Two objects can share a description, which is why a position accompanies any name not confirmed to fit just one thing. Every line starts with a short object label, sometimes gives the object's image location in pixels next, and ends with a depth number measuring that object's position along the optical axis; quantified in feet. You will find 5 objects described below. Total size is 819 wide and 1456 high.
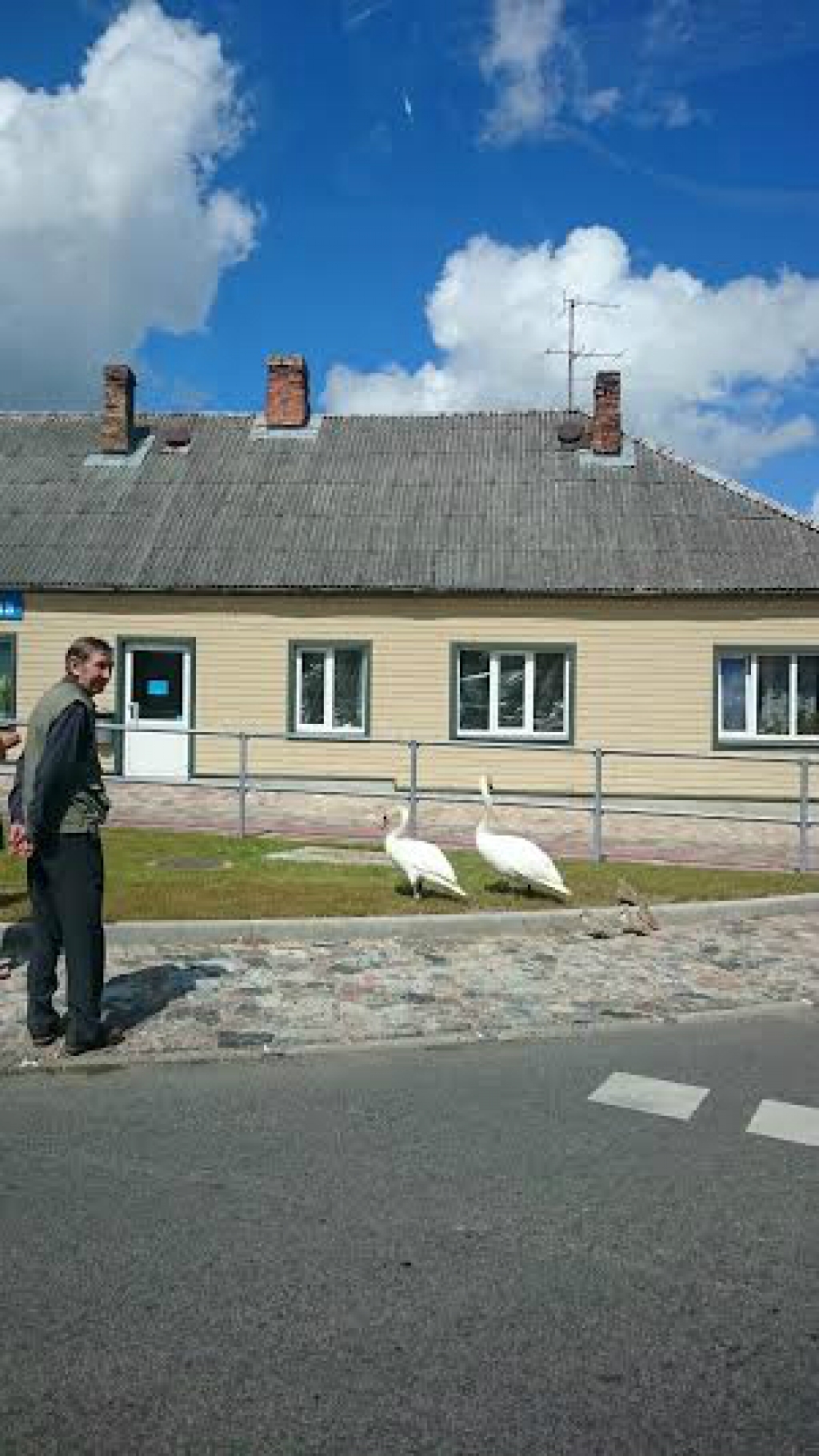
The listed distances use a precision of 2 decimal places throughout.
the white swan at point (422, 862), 32.89
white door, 67.92
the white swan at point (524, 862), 33.37
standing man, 20.18
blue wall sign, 67.72
